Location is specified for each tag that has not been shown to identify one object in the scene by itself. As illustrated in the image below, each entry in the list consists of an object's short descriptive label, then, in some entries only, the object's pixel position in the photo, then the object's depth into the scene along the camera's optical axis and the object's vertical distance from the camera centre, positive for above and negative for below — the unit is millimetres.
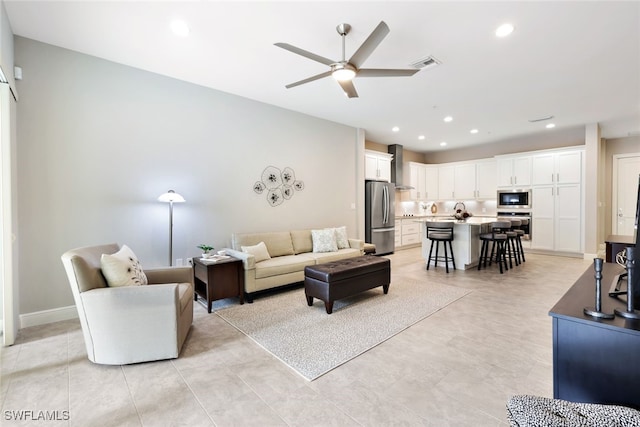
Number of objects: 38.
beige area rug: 2465 -1252
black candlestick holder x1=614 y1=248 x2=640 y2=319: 1299 -399
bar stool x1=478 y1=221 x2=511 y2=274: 5332 -690
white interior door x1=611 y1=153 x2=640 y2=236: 7098 +388
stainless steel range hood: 8305 +1211
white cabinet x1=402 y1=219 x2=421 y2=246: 8195 -729
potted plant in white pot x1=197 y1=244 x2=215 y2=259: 3805 -553
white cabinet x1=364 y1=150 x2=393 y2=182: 7250 +1145
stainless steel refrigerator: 7012 -167
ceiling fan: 2294 +1329
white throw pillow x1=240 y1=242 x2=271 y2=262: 4199 -622
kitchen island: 5500 -679
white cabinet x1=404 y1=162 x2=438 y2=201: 8783 +877
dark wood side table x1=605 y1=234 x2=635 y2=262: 3681 -507
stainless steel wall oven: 7320 -234
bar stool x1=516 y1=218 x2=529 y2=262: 6068 -533
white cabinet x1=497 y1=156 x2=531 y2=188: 7371 +956
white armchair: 2262 -865
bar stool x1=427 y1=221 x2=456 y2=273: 5348 -514
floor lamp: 3669 +131
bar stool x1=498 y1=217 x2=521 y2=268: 5734 -551
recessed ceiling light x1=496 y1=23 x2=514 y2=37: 2815 +1796
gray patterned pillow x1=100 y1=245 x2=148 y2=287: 2410 -524
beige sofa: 3832 -779
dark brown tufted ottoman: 3367 -879
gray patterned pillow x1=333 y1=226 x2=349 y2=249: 5359 -572
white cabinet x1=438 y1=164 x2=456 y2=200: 8914 +825
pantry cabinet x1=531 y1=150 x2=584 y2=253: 6660 +123
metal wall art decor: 5000 +454
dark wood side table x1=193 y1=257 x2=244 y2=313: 3534 -894
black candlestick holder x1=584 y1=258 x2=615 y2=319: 1302 -476
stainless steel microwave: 7340 +217
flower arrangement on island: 5953 -177
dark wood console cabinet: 1211 -680
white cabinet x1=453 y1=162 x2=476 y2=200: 8477 +808
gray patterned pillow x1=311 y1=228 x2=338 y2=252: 5098 -580
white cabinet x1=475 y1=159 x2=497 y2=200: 8070 +808
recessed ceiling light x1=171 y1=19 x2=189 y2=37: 2766 +1829
